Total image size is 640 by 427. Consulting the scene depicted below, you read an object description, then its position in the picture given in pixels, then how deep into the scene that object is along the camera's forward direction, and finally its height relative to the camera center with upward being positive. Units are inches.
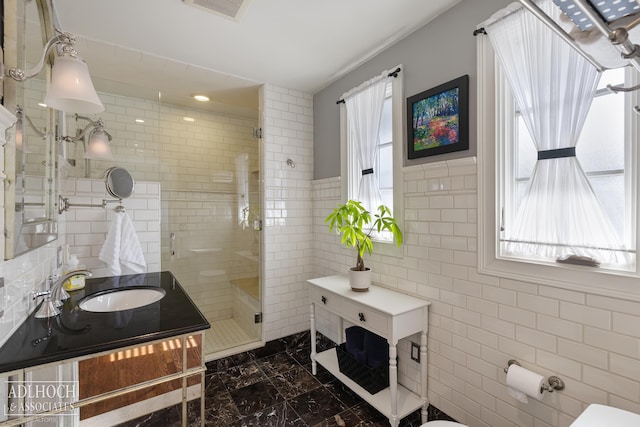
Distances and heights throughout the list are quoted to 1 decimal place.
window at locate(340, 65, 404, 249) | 81.4 +16.4
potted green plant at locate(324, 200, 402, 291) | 79.6 -5.2
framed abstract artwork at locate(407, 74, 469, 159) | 65.4 +22.5
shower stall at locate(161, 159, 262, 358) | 114.2 -15.2
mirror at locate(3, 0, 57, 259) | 40.3 +12.4
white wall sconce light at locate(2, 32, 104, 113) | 41.1 +20.0
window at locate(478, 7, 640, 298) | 44.8 +6.5
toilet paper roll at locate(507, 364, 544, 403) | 50.6 -31.3
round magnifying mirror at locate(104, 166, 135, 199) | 82.8 +9.8
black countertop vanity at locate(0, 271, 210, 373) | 37.4 -17.6
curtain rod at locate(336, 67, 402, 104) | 80.1 +39.1
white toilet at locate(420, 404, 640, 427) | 34.5 -25.9
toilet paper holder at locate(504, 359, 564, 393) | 51.1 -31.5
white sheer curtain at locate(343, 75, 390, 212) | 87.5 +26.4
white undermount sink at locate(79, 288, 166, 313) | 64.5 -19.1
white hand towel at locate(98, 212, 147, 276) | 82.3 -9.7
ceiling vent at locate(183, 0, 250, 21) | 65.5 +48.6
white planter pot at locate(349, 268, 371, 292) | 80.6 -19.1
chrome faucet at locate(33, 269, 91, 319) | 48.8 -14.8
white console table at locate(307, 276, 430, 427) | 66.9 -27.4
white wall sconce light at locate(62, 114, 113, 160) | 83.5 +21.9
